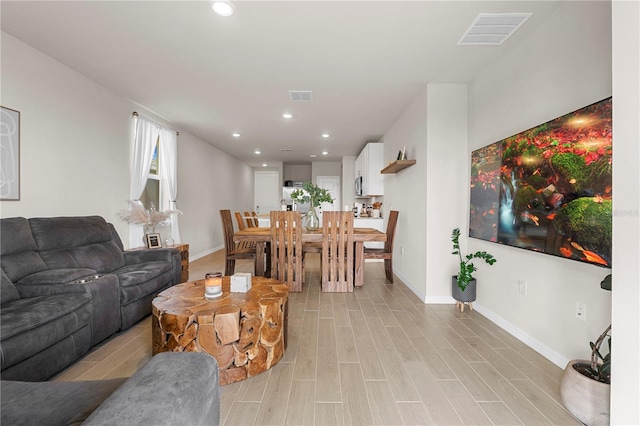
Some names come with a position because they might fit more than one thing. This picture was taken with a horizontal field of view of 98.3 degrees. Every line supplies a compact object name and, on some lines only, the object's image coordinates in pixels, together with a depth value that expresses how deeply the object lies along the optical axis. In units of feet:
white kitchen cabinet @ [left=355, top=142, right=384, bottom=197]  18.19
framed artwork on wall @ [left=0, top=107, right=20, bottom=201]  7.64
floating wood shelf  11.97
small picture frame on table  12.13
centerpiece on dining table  13.01
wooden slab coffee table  5.72
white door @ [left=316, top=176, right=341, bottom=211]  29.58
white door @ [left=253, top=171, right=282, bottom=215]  32.58
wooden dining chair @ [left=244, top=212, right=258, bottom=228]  20.81
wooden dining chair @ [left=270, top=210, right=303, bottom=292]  12.25
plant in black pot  9.65
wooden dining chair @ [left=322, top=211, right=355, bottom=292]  12.27
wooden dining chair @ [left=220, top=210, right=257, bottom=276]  13.14
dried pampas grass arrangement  12.13
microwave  20.82
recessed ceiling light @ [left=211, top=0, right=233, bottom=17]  6.33
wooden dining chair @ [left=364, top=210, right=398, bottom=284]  13.08
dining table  12.45
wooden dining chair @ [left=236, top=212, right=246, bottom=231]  16.75
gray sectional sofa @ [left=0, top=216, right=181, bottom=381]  5.28
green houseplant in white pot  4.50
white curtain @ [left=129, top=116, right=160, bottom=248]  12.62
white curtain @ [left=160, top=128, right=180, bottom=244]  15.18
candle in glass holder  6.72
